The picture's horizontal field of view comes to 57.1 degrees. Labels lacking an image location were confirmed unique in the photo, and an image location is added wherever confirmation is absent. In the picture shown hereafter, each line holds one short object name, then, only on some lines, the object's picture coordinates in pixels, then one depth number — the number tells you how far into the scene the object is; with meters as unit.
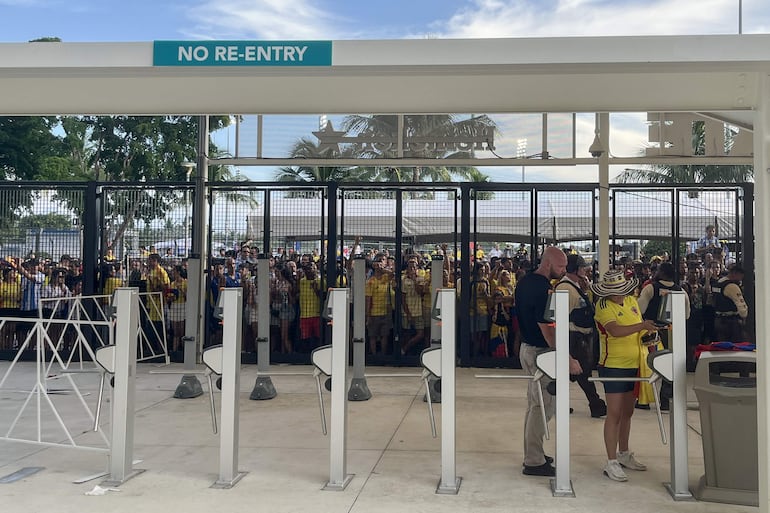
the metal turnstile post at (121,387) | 5.14
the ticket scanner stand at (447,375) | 4.93
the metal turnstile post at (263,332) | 8.50
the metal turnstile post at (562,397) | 4.84
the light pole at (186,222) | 11.01
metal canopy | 3.96
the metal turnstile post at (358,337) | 8.27
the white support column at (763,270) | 3.93
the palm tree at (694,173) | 25.60
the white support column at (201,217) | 10.53
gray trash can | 4.66
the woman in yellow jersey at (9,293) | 11.29
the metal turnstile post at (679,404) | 4.80
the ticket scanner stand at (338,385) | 5.09
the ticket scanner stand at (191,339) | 8.36
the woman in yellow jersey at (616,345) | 5.27
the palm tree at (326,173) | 25.83
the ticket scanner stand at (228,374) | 5.14
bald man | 5.37
